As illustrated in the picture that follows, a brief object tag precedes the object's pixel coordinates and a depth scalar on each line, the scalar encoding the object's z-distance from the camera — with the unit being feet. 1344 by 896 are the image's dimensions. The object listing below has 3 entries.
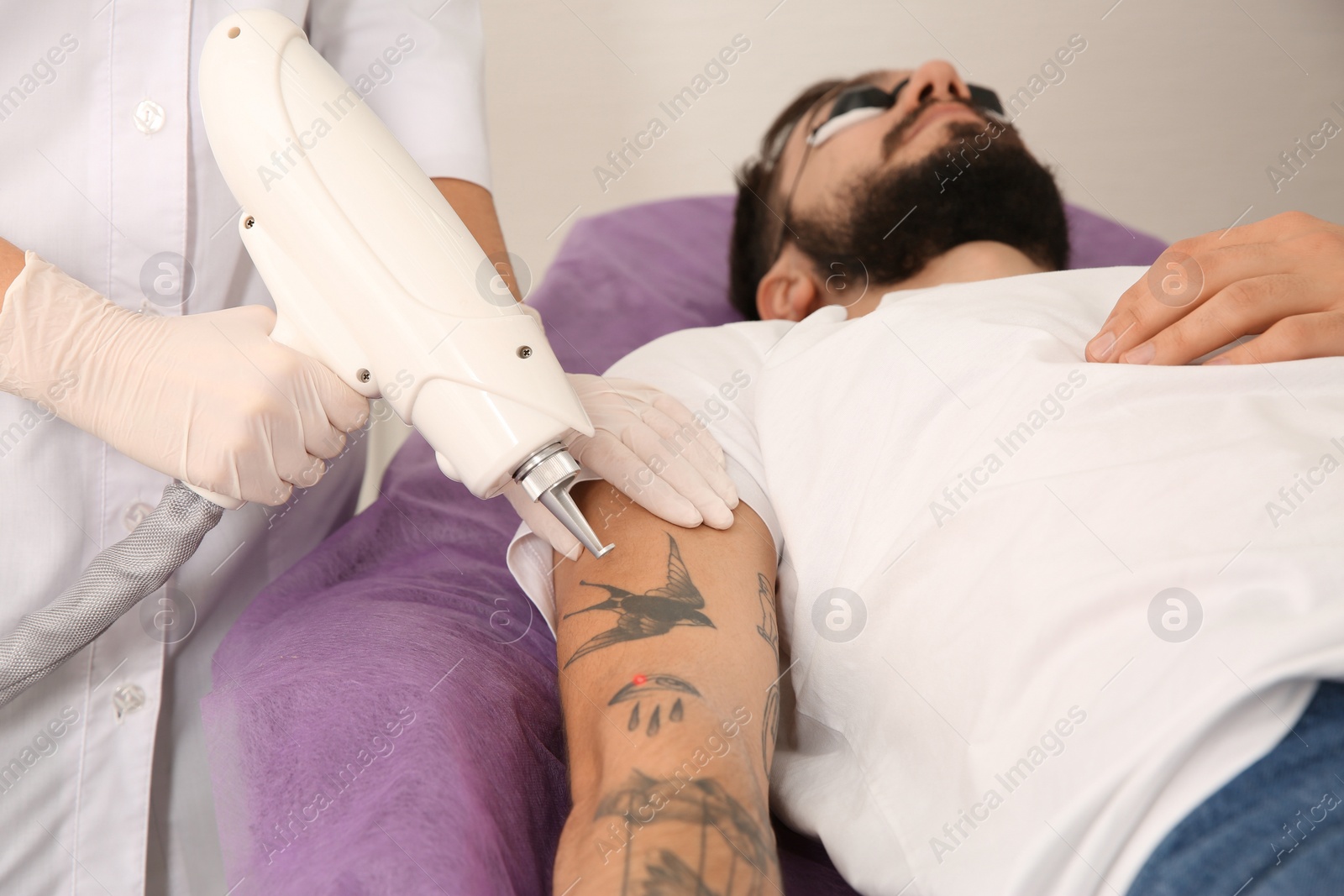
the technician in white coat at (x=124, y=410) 2.68
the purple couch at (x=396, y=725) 2.18
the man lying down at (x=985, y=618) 1.98
